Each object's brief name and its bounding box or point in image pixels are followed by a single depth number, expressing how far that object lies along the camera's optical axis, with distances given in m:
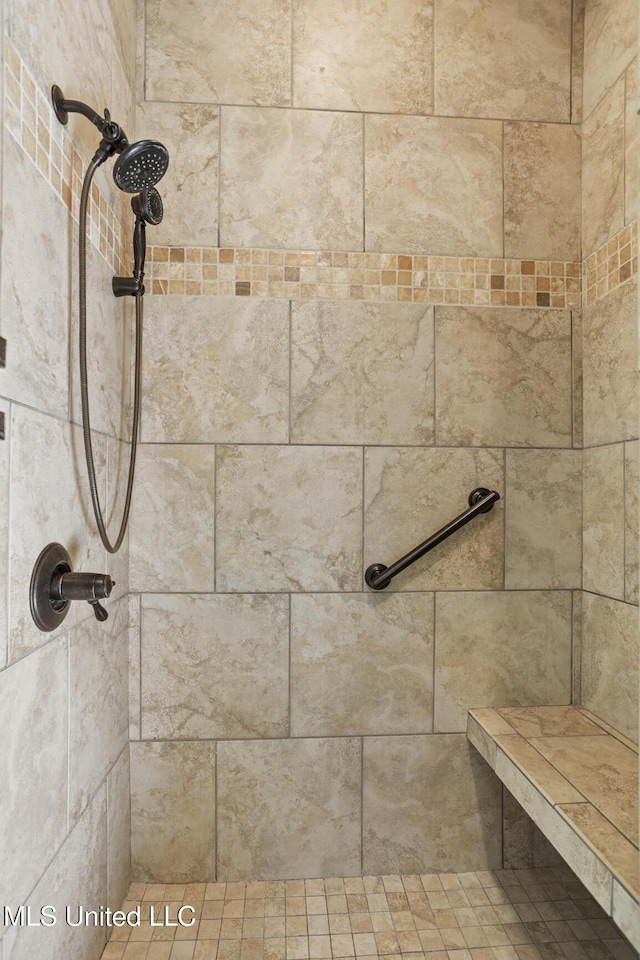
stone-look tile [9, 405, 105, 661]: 0.97
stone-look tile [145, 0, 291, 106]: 1.70
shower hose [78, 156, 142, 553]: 1.13
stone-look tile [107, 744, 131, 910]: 1.50
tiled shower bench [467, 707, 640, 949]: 1.12
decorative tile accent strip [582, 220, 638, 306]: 1.59
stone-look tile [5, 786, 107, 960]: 1.02
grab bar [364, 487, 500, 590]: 1.68
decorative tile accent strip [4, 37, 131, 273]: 0.96
